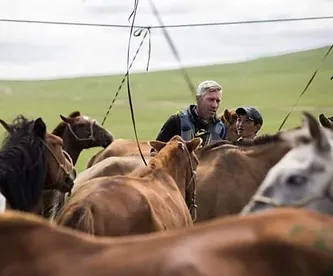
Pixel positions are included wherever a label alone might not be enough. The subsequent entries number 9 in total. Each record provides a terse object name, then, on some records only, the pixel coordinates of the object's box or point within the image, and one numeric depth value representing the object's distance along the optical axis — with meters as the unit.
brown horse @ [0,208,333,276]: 4.51
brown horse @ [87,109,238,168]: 13.64
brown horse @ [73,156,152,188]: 11.56
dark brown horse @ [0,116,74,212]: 8.67
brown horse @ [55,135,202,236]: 7.57
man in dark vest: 11.48
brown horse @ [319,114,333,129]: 9.40
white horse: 6.09
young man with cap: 12.13
